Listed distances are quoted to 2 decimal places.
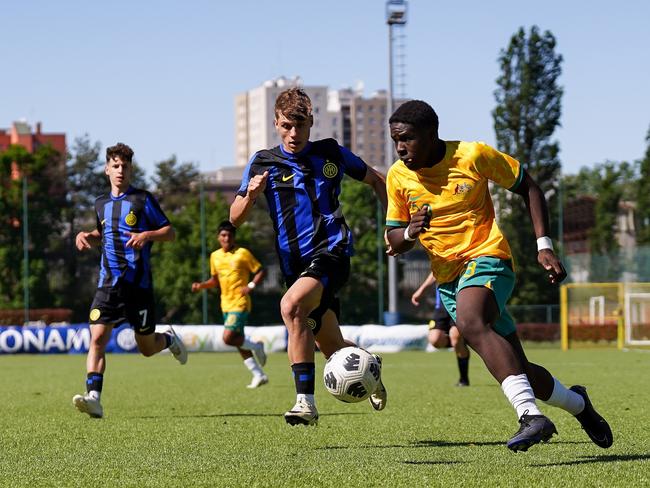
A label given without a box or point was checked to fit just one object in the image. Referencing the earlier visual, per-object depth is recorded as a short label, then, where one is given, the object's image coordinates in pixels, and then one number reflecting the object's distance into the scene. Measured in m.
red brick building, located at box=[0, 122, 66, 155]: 119.25
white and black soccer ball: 7.32
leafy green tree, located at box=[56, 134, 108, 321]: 46.44
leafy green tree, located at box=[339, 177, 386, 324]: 45.25
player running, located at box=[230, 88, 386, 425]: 7.64
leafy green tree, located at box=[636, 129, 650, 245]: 62.66
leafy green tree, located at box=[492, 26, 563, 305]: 51.56
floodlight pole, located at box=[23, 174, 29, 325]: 43.72
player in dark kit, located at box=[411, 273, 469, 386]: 15.27
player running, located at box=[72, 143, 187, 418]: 10.45
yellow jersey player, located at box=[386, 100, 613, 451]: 6.46
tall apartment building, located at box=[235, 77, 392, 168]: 193.50
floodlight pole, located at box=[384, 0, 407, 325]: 40.88
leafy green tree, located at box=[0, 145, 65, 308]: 45.12
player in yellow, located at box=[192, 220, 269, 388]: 15.75
